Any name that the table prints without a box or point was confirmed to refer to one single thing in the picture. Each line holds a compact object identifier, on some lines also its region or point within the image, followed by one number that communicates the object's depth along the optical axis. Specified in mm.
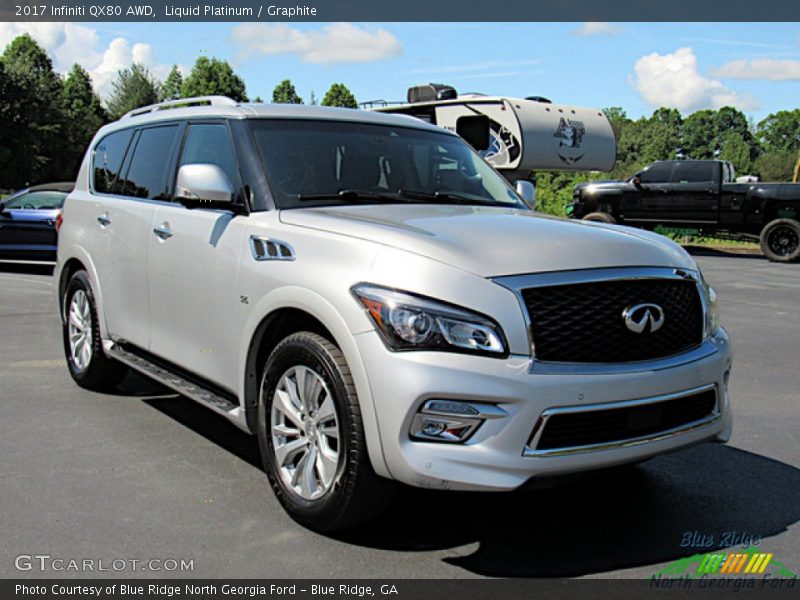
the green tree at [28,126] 47250
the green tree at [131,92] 72938
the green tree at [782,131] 134888
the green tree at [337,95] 71500
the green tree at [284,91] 76562
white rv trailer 17219
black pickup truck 18219
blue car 13906
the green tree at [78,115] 56219
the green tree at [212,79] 63156
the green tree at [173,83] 74938
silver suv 3119
